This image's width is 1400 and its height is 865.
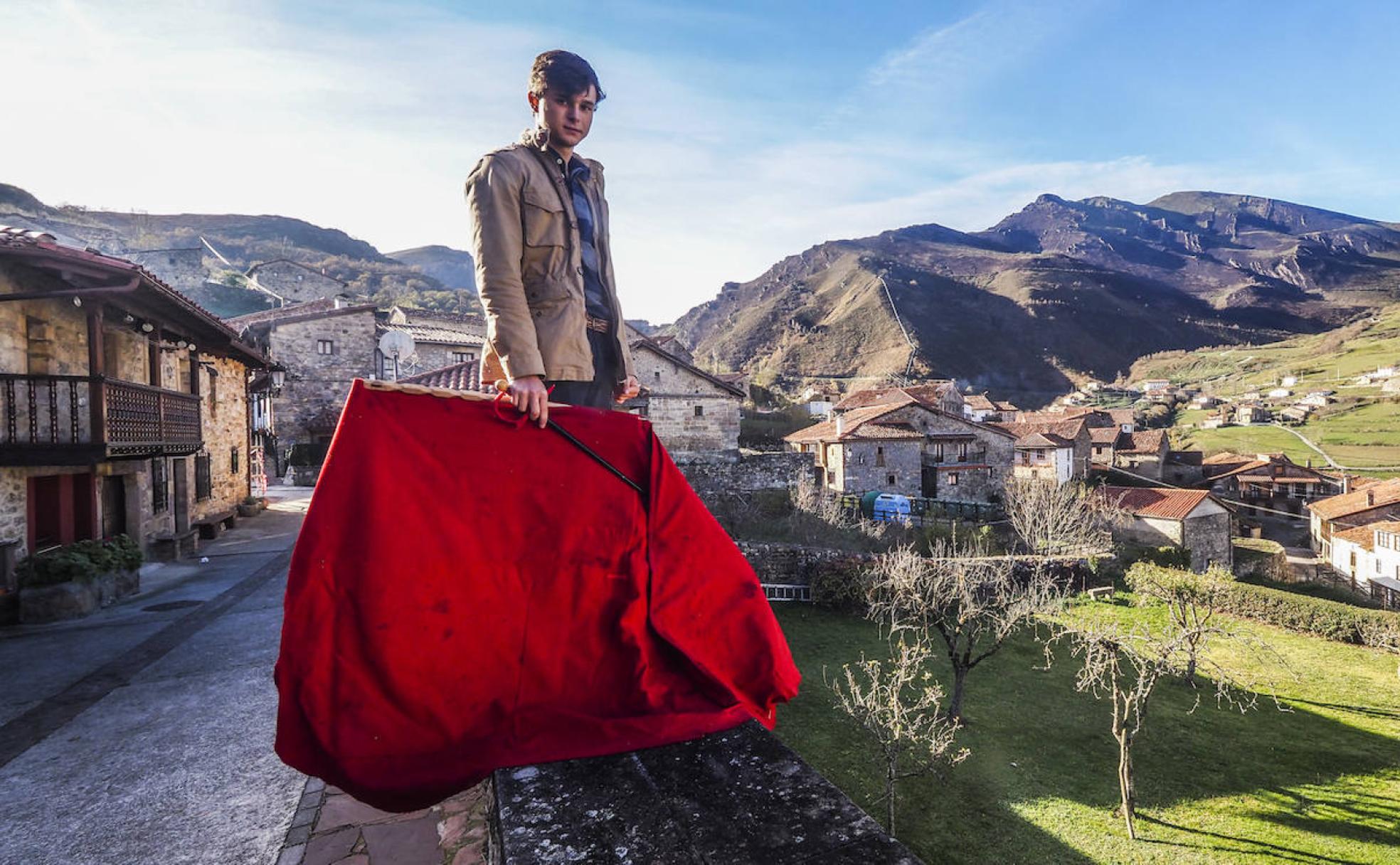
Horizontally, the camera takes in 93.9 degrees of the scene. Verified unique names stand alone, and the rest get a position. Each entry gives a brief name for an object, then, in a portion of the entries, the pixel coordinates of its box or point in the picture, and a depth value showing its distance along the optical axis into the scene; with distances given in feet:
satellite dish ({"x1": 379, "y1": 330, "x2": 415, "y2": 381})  67.46
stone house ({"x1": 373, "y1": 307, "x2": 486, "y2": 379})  100.22
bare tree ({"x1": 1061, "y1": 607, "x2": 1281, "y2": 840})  34.63
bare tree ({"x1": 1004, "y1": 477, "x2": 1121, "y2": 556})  86.48
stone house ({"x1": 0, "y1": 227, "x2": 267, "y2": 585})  26.86
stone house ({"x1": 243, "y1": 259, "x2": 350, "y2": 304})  166.20
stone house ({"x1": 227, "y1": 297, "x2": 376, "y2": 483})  87.76
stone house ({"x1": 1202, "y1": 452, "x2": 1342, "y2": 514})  140.87
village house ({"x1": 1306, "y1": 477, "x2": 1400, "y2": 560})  106.93
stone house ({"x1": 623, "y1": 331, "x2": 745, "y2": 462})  87.86
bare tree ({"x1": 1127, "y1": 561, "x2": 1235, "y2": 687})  70.03
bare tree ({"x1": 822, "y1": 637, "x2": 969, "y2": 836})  32.01
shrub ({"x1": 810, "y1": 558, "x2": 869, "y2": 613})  66.49
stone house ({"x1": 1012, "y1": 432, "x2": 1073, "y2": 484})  125.80
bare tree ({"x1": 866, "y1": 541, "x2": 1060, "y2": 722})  48.29
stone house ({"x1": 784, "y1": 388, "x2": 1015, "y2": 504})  104.37
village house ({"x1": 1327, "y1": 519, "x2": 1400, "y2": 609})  91.76
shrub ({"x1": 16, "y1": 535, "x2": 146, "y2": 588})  25.66
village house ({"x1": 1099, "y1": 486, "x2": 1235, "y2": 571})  93.04
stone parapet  4.14
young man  6.48
